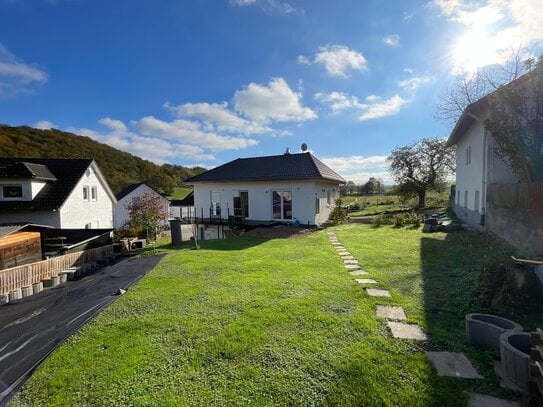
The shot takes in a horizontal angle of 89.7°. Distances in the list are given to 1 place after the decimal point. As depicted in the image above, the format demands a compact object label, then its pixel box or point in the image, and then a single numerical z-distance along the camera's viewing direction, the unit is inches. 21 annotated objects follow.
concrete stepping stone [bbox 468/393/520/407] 91.4
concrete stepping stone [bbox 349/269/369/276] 252.1
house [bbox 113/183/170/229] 1378.0
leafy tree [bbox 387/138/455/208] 1082.1
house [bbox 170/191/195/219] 1700.3
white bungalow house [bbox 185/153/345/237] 616.4
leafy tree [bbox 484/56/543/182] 321.1
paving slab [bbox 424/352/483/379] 108.2
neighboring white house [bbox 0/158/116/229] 641.0
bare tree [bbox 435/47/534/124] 391.5
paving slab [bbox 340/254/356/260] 318.3
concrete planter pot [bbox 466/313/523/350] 123.3
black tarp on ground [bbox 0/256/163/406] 126.0
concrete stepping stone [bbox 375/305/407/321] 160.7
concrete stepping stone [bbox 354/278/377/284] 226.7
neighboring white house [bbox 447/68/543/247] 319.1
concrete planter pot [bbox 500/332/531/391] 96.5
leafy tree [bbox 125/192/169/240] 705.6
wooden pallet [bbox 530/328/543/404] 88.0
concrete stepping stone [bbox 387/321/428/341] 137.6
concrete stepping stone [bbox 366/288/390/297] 195.6
